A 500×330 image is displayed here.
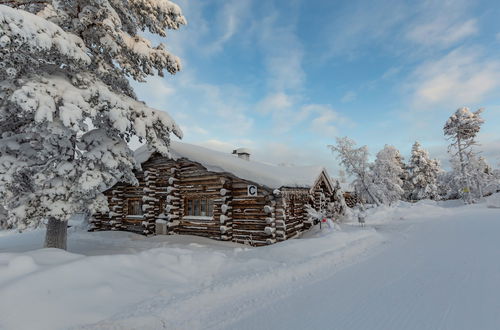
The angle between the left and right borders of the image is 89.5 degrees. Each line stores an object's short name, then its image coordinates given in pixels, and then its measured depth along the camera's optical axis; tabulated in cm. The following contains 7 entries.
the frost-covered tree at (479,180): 3550
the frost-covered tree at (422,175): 4447
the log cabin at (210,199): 1166
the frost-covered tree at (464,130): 3253
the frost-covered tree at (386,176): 3129
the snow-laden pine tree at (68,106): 562
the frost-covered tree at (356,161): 2922
